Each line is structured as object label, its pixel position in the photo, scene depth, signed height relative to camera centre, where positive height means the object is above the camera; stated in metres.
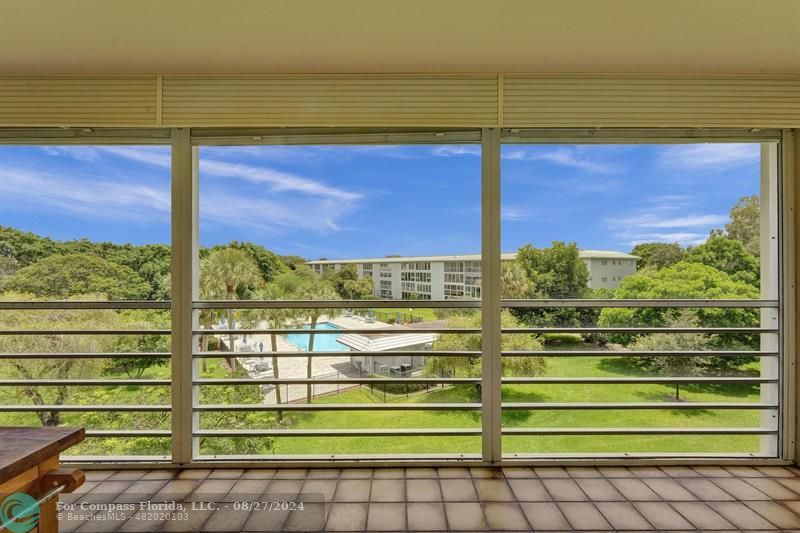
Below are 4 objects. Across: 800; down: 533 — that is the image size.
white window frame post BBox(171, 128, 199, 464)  2.44 -0.12
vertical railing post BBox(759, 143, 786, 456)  2.49 -0.01
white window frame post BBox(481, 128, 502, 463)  2.43 -0.18
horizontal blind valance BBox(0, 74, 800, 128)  2.30 +1.01
